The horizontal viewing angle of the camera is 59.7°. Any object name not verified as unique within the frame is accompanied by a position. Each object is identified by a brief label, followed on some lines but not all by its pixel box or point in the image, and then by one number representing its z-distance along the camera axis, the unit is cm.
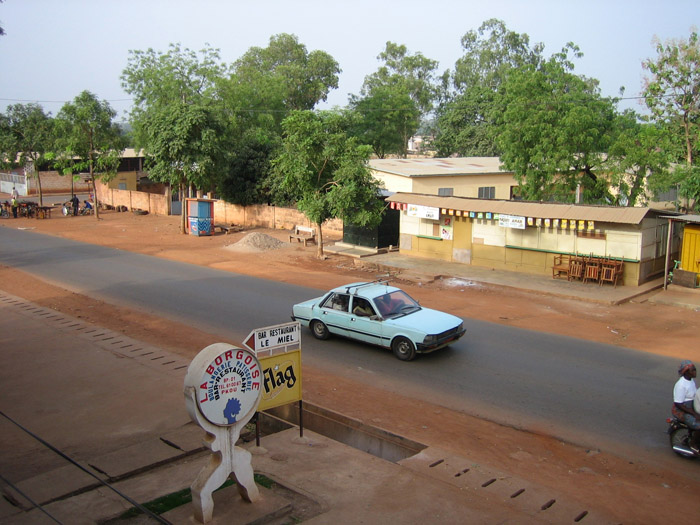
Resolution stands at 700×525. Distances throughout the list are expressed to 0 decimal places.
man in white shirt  864
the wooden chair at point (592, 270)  2064
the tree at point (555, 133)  2512
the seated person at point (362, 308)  1354
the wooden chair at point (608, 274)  2034
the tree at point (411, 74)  7156
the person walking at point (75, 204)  4494
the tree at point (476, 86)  5797
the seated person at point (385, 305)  1345
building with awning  2038
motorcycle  872
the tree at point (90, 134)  4041
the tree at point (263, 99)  3822
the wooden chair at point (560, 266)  2153
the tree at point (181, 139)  3472
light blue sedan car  1274
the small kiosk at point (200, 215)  3422
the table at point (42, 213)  4350
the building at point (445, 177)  3362
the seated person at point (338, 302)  1403
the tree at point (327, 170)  2419
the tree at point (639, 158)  2306
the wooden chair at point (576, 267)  2105
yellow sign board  848
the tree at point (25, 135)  4925
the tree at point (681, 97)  2355
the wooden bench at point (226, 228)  3562
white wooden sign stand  653
